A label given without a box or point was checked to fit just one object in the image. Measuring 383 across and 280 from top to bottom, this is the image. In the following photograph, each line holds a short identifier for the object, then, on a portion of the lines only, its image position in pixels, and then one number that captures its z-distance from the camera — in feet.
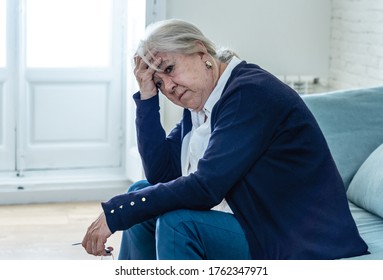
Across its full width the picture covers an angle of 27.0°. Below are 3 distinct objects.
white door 14.14
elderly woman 6.87
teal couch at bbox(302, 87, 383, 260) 8.55
